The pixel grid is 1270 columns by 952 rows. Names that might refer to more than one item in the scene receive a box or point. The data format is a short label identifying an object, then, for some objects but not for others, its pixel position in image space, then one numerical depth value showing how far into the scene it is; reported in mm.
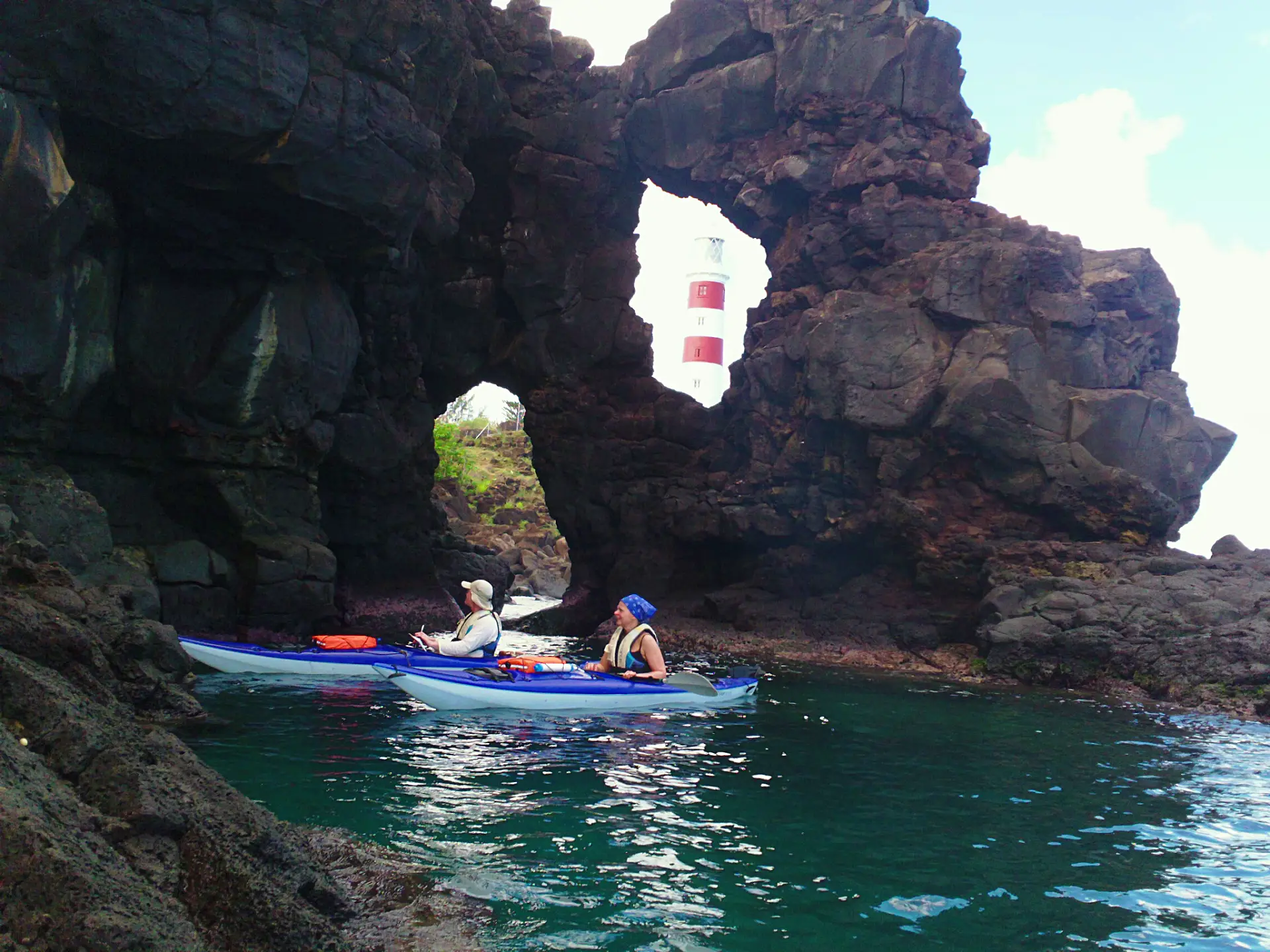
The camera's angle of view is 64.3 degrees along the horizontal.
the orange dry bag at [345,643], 16391
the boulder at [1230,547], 22312
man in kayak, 14797
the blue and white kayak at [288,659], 15570
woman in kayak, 14219
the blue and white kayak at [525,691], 12859
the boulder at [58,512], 15742
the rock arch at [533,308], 17031
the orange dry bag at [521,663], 13672
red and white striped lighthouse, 63469
